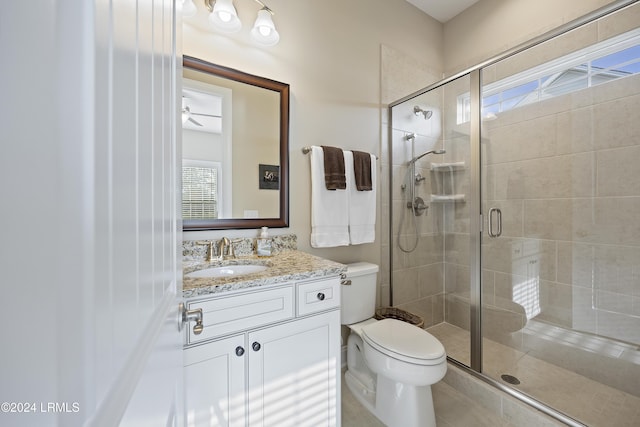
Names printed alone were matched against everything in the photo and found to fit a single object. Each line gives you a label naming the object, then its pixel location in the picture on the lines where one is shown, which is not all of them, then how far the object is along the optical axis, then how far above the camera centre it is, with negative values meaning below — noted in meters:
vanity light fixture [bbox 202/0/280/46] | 1.37 +1.06
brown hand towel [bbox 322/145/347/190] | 1.68 +0.28
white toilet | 1.24 -0.75
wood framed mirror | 1.37 +0.37
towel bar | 1.70 +0.41
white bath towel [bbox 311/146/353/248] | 1.67 +0.01
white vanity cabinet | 0.92 -0.58
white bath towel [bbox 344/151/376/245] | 1.80 +0.02
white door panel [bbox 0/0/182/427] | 0.14 +0.00
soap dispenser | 1.48 -0.18
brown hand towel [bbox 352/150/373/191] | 1.80 +0.30
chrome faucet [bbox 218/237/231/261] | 1.38 -0.18
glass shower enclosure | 1.43 -0.02
